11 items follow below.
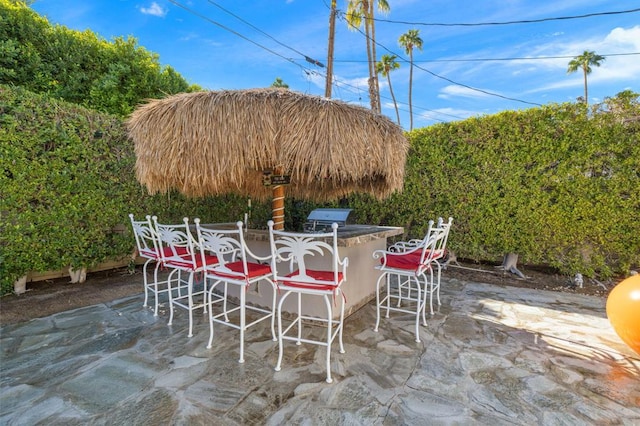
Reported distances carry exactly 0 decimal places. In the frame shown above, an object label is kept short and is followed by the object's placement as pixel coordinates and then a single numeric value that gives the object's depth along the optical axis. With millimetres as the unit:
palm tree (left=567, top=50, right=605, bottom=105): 21375
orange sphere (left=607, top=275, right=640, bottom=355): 2225
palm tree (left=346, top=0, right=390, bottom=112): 11381
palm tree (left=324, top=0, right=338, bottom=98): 7934
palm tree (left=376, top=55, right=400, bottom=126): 16677
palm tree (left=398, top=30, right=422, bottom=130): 16938
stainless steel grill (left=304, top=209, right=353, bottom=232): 4199
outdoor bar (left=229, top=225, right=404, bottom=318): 3006
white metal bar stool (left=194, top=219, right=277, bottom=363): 2348
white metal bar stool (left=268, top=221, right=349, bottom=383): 2072
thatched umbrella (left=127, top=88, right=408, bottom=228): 2629
